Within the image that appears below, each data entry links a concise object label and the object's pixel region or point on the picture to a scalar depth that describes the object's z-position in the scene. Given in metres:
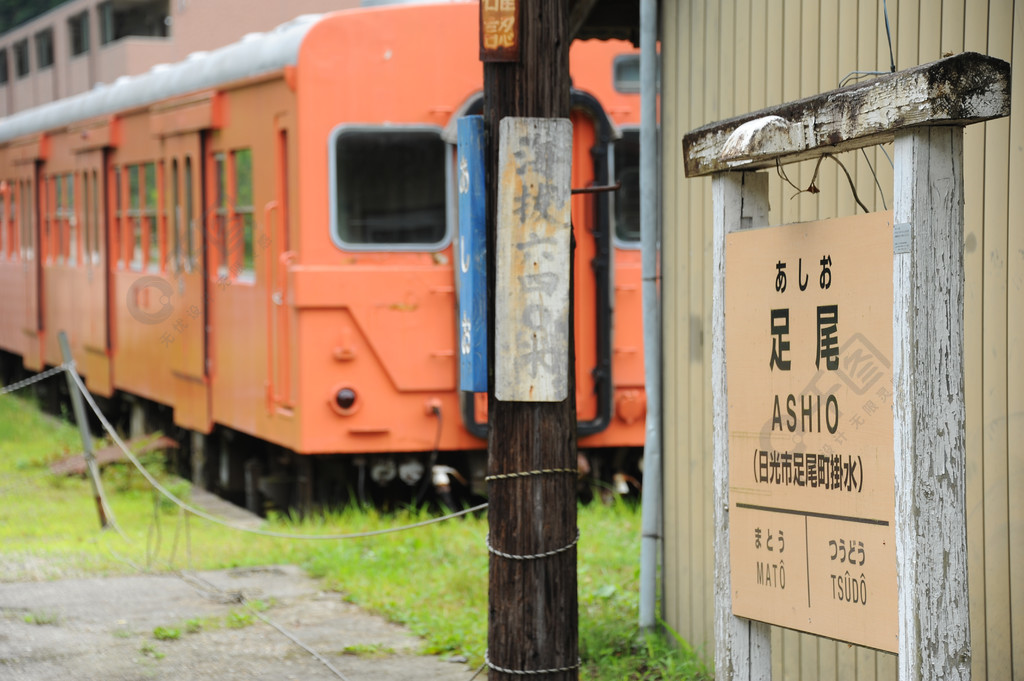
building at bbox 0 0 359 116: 68.04
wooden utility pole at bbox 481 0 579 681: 9.45
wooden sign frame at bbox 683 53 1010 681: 6.36
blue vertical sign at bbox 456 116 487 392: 9.52
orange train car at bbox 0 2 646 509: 17.98
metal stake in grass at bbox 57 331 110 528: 18.08
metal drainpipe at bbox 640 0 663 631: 12.33
